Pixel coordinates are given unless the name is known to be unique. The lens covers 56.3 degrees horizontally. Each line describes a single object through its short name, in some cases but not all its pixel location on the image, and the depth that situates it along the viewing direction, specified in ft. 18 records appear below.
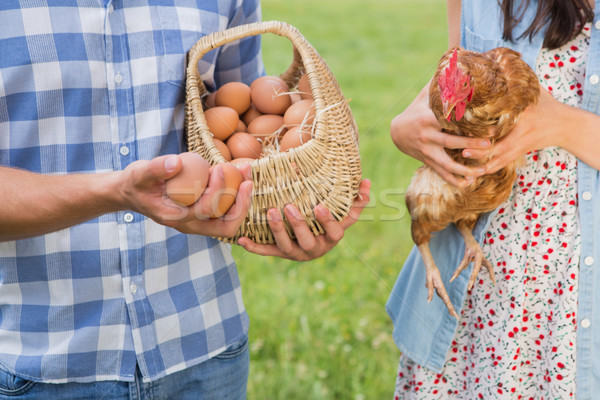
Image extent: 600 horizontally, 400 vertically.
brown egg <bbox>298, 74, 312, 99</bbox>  4.15
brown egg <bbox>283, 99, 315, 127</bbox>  3.93
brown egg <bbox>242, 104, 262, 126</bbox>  4.36
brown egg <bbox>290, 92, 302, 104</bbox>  4.32
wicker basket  3.54
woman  3.97
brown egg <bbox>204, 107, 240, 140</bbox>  3.96
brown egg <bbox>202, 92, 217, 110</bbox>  4.16
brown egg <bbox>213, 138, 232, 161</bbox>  3.86
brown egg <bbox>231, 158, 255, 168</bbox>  3.60
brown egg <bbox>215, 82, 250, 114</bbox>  4.11
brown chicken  3.84
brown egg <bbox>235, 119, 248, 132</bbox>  4.21
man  3.14
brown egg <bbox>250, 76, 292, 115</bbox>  4.19
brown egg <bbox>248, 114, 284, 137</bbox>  4.16
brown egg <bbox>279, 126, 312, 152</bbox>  3.79
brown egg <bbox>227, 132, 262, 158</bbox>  3.97
